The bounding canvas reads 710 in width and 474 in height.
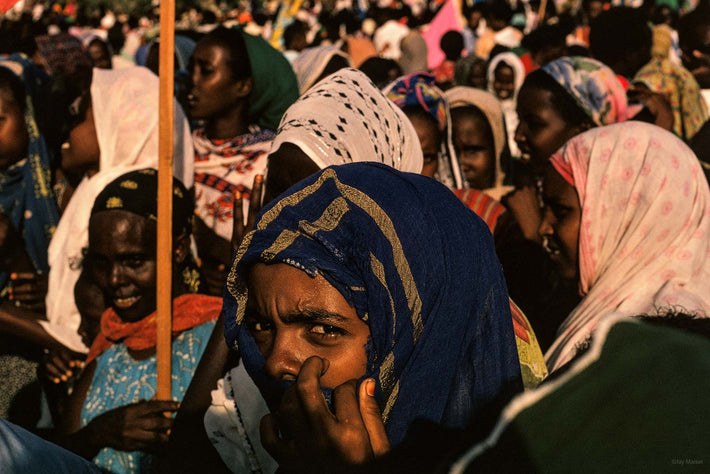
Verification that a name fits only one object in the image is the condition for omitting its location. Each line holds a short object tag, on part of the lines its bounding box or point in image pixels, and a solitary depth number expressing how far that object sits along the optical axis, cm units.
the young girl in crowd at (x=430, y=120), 374
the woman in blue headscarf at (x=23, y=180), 444
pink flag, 1177
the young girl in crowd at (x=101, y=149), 364
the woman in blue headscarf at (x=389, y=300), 156
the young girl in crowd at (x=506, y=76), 786
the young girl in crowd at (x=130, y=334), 256
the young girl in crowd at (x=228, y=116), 388
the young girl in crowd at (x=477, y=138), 474
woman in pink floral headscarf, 264
